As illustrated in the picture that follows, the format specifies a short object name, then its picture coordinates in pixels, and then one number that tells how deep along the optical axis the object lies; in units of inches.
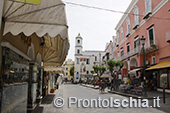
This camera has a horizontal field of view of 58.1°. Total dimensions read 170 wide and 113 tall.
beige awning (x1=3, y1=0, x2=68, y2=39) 130.3
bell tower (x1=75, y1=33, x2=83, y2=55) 2581.2
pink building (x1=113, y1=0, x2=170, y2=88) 647.8
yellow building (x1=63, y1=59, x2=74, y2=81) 3420.3
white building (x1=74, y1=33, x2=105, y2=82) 2566.4
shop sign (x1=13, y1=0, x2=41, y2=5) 128.3
